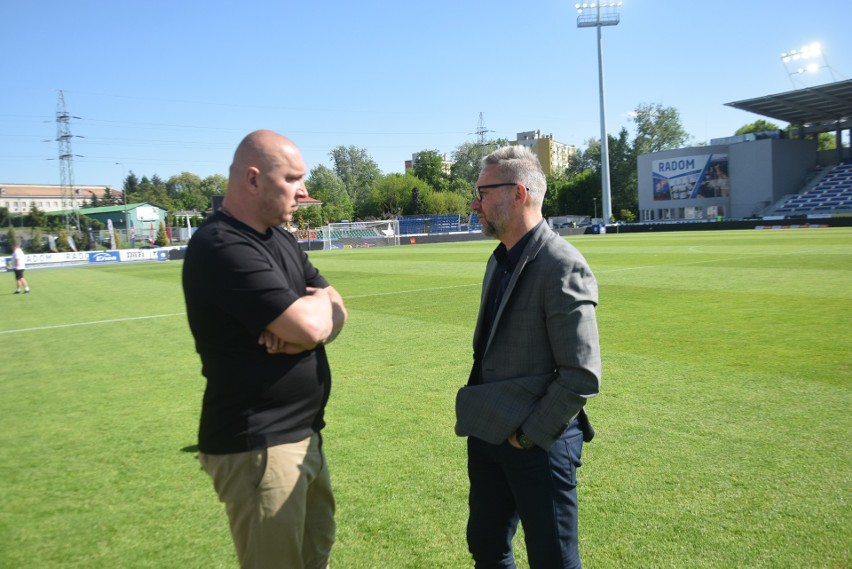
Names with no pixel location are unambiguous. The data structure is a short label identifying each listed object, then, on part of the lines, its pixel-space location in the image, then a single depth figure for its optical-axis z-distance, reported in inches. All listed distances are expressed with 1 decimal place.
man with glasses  90.8
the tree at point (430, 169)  4421.8
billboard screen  2588.6
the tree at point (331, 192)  3821.4
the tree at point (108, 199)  4909.0
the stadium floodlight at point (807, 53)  2335.1
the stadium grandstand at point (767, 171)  2188.7
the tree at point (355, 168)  4653.1
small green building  3507.1
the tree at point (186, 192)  5300.2
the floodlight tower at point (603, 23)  2390.5
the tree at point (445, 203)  3855.8
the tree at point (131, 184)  5634.8
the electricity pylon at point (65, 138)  2598.4
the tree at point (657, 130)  3816.4
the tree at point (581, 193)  3533.5
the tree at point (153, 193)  5098.4
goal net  2033.7
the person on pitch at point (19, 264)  828.2
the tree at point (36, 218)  2940.5
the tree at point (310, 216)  2923.2
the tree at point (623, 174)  3663.9
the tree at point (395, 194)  3961.6
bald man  83.8
